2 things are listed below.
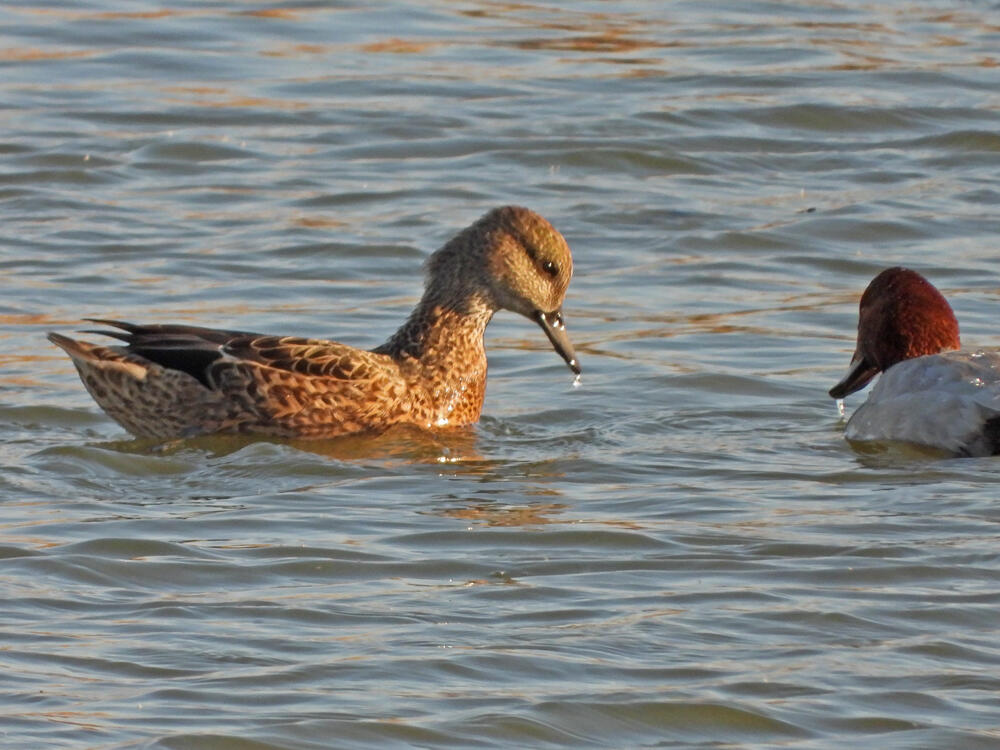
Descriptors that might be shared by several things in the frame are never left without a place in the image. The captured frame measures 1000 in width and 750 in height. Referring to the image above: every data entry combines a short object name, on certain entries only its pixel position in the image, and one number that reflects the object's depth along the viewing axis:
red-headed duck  17.27
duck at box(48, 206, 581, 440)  17.67
